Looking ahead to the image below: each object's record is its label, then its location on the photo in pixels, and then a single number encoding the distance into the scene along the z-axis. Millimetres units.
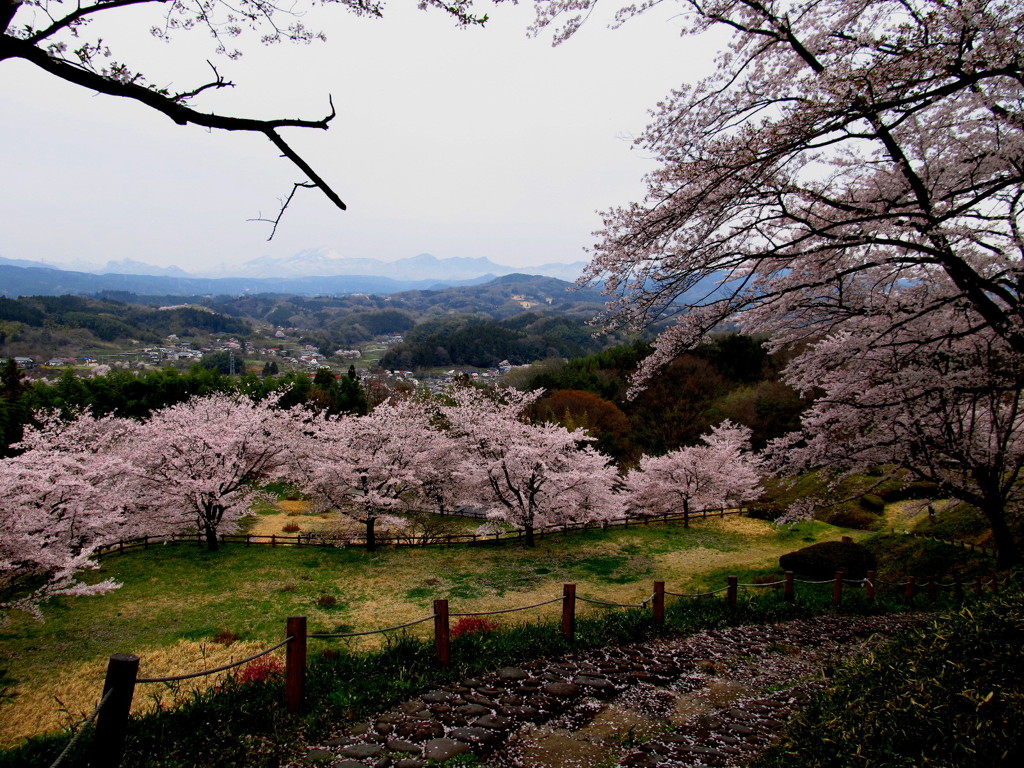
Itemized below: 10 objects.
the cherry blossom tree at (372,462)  20297
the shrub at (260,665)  7945
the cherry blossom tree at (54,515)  11758
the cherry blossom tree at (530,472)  19969
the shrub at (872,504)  21703
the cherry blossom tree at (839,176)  4352
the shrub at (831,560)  11945
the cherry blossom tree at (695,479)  24422
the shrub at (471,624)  9070
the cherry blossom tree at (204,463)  18719
